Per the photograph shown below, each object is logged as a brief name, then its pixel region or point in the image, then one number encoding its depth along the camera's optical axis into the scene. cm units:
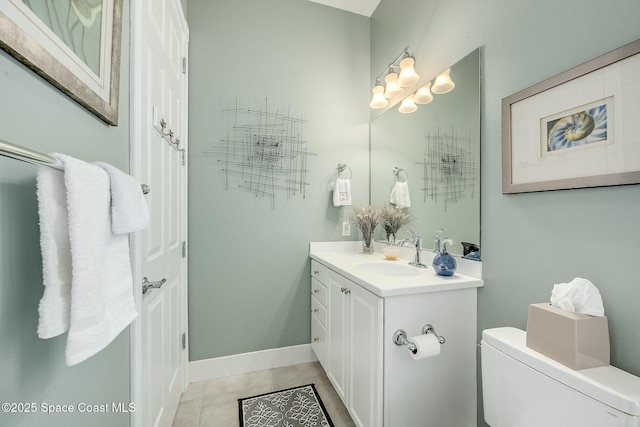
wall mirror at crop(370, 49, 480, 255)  137
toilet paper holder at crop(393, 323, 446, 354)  110
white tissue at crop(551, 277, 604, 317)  84
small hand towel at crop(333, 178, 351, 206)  213
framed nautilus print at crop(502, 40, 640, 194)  82
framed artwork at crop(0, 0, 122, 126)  44
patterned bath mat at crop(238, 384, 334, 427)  150
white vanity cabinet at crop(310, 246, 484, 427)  115
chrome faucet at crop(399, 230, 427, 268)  164
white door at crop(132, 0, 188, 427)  99
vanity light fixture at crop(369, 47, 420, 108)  173
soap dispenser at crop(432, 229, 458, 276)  133
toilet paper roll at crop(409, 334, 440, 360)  107
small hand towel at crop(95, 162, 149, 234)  58
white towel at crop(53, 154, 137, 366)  46
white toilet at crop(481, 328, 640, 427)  70
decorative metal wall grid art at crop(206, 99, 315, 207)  198
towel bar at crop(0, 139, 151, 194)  35
